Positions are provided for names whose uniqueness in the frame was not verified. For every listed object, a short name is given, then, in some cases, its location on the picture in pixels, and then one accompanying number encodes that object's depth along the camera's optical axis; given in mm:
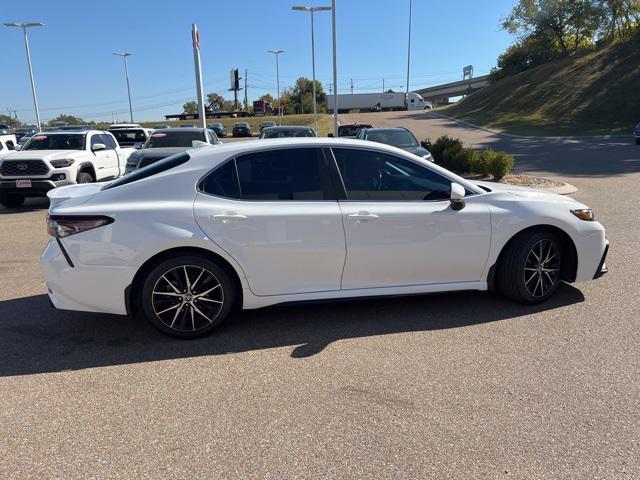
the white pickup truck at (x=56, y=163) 10961
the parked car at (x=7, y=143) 15930
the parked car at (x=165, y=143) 10531
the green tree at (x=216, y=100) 144738
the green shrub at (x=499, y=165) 12727
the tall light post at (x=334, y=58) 25703
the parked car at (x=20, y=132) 45538
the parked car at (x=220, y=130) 57062
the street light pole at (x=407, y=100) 84250
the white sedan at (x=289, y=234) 3947
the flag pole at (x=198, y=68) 21078
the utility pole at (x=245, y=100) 131675
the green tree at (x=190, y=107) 146200
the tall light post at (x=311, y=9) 28844
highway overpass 115875
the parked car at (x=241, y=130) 55688
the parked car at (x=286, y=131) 16375
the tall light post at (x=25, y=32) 34969
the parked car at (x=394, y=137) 12938
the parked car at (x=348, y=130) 22348
